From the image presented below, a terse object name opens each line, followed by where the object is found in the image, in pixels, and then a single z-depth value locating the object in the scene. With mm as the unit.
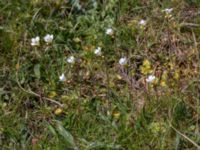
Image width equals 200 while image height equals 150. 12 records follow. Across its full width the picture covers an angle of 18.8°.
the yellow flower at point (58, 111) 2717
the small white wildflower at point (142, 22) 3029
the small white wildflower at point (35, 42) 2984
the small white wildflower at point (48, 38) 2982
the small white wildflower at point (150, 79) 2688
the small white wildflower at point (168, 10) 3006
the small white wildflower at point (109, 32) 2965
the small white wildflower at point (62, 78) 2799
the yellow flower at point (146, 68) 2826
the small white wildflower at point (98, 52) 2885
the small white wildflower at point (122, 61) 2824
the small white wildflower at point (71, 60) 2896
